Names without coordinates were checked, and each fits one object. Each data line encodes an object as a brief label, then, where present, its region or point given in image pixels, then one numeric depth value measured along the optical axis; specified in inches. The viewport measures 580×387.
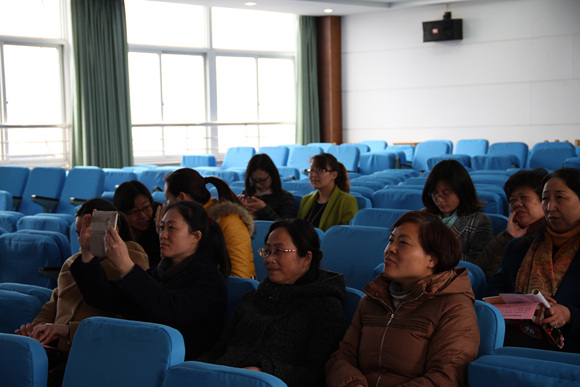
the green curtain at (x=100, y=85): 404.2
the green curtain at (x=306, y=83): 540.7
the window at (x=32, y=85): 393.1
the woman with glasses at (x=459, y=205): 124.4
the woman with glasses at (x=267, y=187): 176.4
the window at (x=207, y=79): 464.4
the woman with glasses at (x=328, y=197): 169.6
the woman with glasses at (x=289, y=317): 81.0
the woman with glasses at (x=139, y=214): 134.6
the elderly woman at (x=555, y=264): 84.8
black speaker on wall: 481.1
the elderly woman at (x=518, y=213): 111.0
